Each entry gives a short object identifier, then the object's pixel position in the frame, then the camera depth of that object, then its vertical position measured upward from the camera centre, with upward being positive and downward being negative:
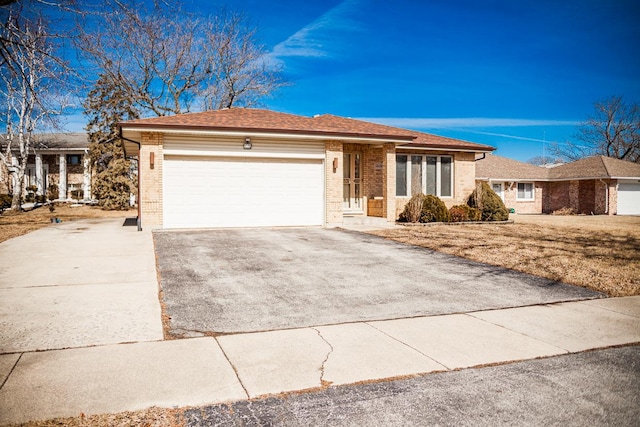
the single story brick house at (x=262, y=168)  13.95 +1.21
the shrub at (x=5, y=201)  24.46 +0.15
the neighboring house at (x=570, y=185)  30.94 +1.30
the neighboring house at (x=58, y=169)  31.73 +2.56
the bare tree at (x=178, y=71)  27.83 +8.65
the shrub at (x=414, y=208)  17.44 -0.19
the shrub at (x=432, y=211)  17.66 -0.31
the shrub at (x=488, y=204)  19.33 -0.04
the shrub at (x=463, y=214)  18.33 -0.45
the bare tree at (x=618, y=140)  45.84 +6.53
